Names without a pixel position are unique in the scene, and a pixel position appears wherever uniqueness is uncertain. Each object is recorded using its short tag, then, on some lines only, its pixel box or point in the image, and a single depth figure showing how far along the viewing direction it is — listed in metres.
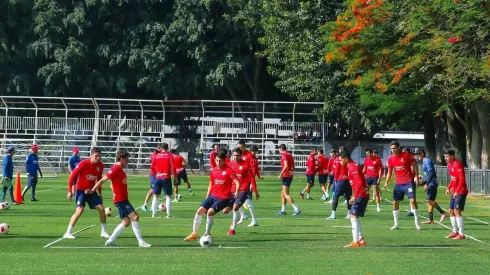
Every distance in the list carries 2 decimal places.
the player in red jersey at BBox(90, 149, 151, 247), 18.53
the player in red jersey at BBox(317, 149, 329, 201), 38.53
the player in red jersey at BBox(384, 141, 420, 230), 23.64
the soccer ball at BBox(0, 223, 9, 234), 20.64
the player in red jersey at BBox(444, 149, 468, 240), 20.92
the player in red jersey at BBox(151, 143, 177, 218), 26.61
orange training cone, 32.73
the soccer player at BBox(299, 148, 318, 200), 37.25
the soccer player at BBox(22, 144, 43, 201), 34.17
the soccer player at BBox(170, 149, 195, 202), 34.84
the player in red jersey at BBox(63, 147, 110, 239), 20.06
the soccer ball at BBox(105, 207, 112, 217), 21.17
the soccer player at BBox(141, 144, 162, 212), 27.38
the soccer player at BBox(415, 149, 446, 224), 25.47
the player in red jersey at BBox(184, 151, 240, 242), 19.45
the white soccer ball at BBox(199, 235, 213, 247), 18.72
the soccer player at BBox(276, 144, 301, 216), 28.13
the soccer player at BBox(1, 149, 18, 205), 32.09
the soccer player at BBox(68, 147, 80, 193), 33.34
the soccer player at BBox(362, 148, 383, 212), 30.20
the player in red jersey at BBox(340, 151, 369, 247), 19.05
